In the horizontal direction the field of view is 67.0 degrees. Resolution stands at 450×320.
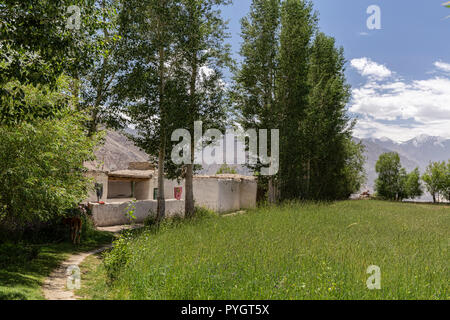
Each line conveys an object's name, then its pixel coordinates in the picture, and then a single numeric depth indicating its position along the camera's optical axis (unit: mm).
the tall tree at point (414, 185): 60125
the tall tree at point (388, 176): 54344
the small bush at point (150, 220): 18531
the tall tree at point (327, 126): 28562
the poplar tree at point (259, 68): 24781
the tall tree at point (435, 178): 59812
